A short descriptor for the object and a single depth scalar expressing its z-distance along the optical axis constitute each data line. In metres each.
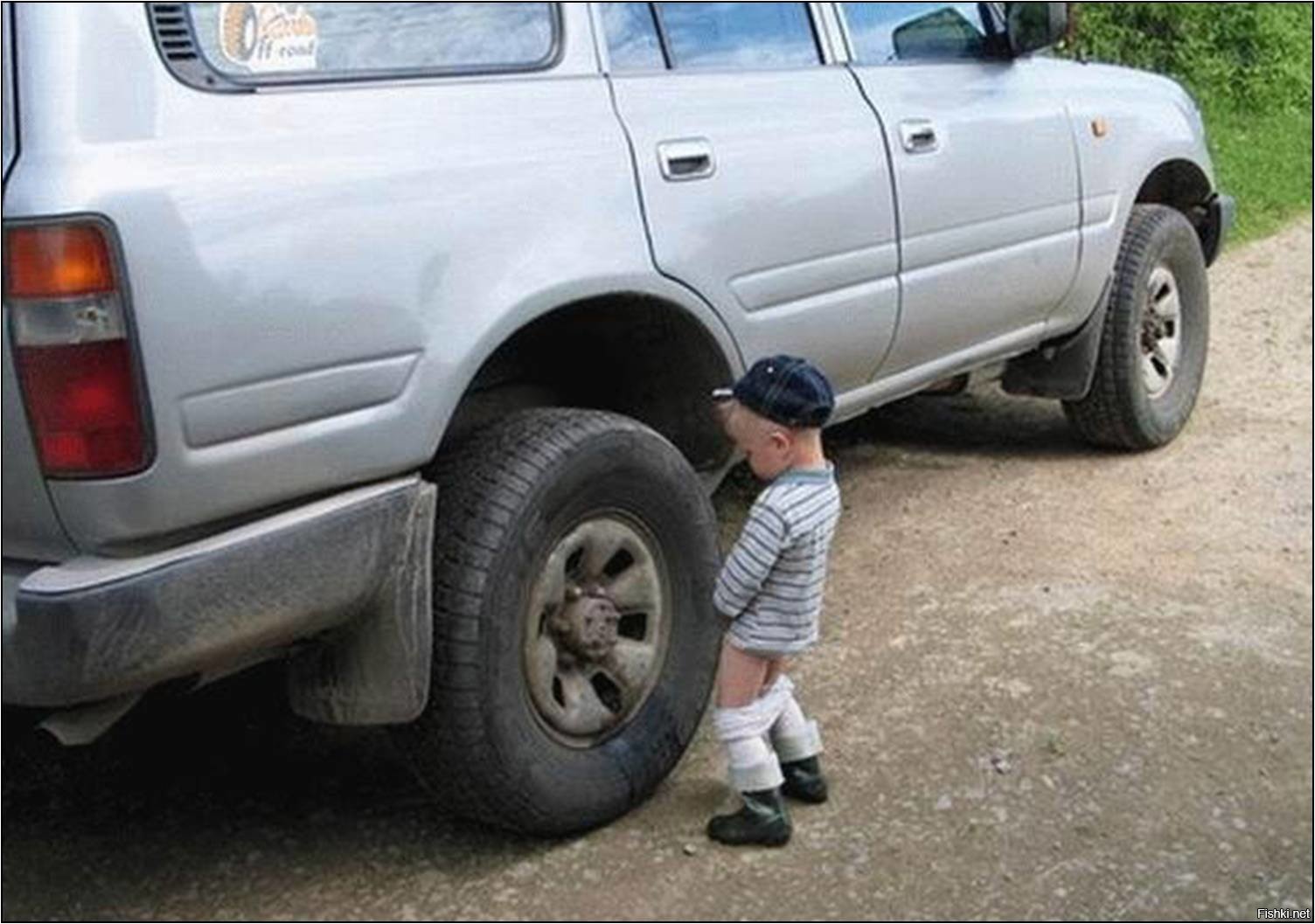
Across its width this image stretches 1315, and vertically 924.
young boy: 3.43
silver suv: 2.74
